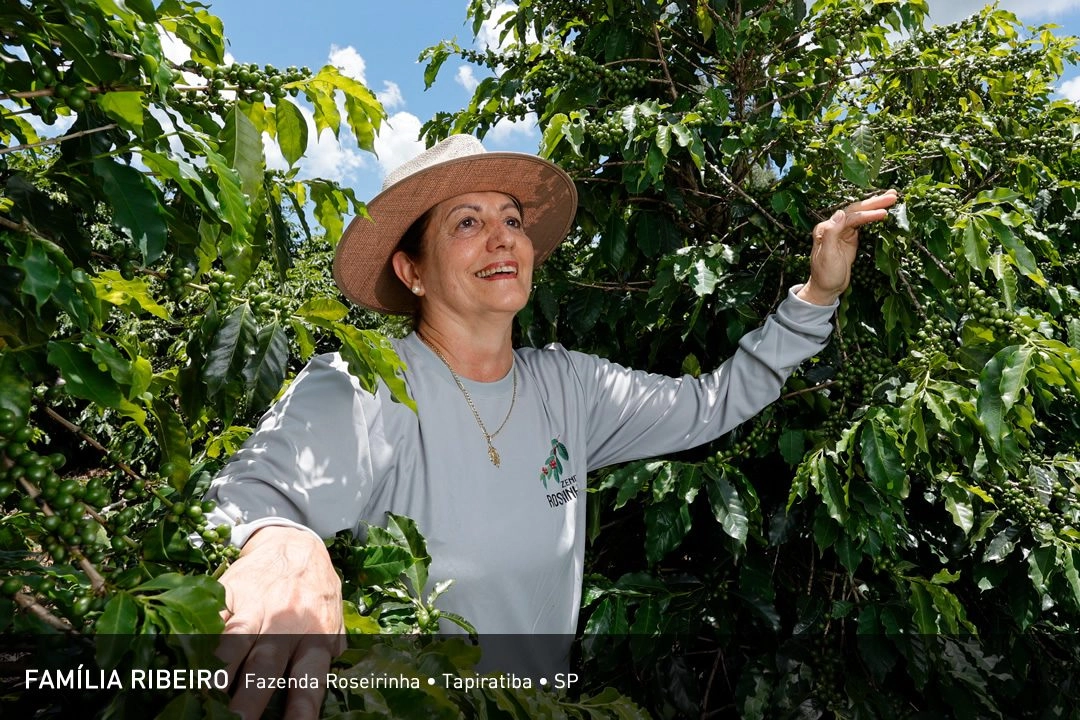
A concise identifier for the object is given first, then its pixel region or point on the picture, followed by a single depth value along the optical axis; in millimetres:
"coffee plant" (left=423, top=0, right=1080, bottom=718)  2086
